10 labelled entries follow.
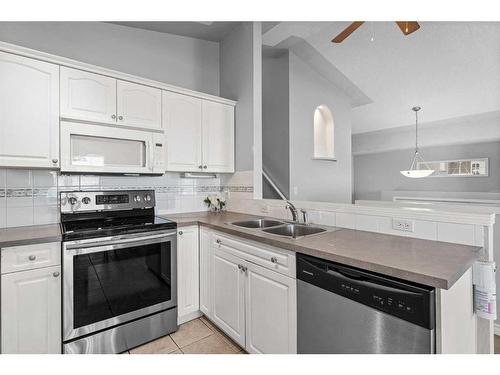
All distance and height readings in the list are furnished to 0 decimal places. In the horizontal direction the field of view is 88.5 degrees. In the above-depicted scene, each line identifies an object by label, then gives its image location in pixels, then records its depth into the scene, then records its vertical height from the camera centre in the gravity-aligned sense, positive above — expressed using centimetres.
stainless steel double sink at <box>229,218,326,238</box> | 191 -31
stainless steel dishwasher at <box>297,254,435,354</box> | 93 -52
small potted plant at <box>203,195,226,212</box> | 282 -17
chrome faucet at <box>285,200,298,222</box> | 202 -19
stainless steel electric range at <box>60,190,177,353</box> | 160 -60
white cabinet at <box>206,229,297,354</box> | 143 -70
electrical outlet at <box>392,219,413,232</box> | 148 -22
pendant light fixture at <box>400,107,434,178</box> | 380 +50
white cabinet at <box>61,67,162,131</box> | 185 +69
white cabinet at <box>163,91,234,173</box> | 235 +53
